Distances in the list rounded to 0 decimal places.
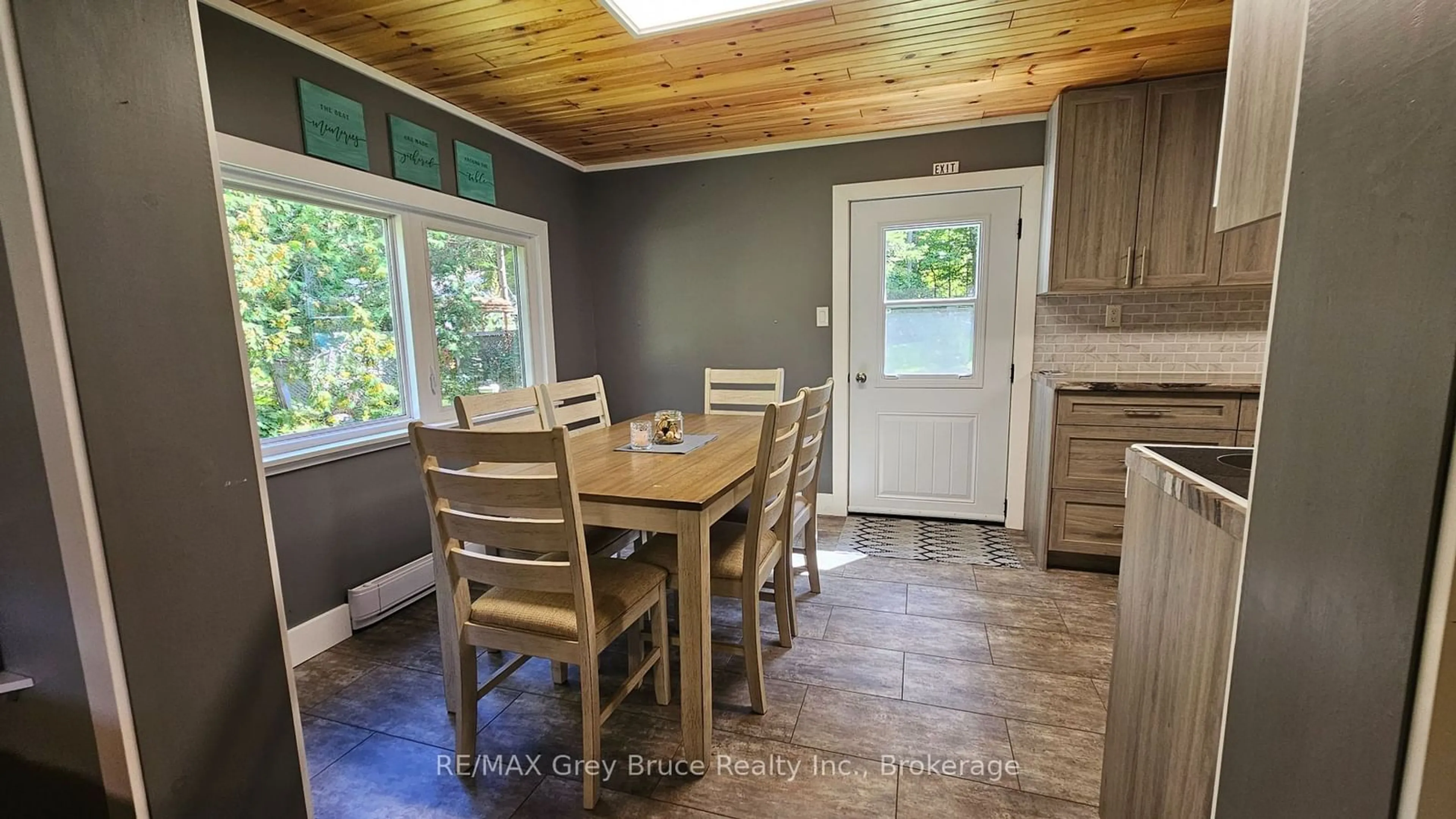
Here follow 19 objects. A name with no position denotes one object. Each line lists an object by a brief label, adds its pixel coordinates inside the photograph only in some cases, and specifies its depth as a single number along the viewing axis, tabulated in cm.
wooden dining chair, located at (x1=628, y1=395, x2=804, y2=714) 161
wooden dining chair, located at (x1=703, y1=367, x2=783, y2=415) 292
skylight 183
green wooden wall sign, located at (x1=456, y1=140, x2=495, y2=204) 285
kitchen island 84
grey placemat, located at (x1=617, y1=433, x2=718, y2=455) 204
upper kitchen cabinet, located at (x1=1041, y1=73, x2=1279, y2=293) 260
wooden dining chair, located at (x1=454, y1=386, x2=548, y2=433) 185
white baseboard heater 230
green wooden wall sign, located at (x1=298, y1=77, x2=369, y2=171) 212
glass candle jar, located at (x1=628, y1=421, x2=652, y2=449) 207
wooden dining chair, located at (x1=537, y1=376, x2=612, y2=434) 237
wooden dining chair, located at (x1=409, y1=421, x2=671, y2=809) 127
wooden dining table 143
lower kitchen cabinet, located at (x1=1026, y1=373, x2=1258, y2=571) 249
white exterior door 325
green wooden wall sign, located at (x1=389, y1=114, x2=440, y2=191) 249
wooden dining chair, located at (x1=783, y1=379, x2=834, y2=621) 194
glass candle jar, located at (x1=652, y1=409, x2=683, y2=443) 214
